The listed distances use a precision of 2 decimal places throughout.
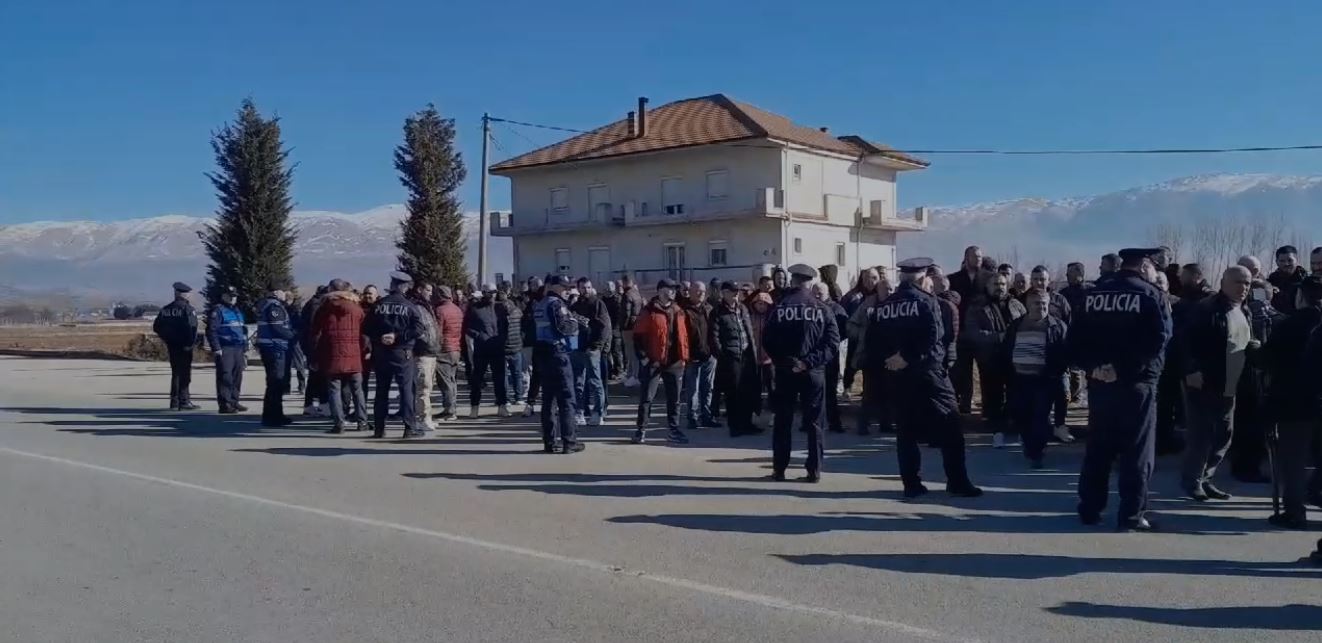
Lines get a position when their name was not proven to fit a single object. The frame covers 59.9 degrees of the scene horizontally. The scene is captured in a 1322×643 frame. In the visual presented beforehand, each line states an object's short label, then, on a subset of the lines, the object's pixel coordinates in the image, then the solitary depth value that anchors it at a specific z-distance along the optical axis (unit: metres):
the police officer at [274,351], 15.43
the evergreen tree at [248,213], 44.97
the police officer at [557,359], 11.83
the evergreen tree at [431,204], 47.12
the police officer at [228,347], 16.95
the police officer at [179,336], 17.52
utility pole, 33.59
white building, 44.97
